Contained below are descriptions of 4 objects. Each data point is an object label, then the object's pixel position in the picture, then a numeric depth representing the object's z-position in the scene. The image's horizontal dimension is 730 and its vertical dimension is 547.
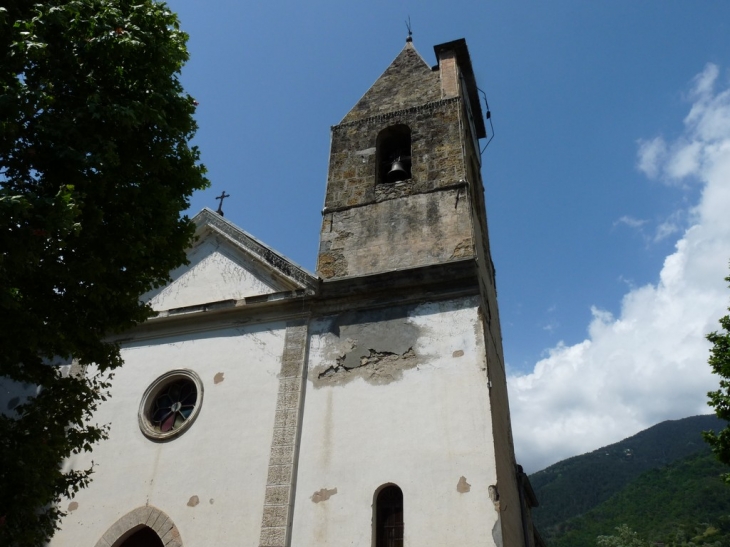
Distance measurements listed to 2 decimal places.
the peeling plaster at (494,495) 6.96
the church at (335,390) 7.59
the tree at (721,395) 9.94
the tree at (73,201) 5.20
